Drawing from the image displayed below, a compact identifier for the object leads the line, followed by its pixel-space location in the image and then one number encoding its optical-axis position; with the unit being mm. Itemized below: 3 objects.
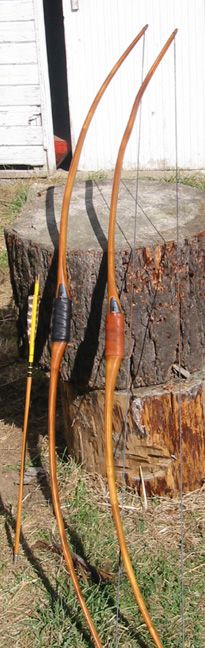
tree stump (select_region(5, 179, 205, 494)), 2838
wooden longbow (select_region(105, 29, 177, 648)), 2424
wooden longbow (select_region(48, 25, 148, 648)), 2615
